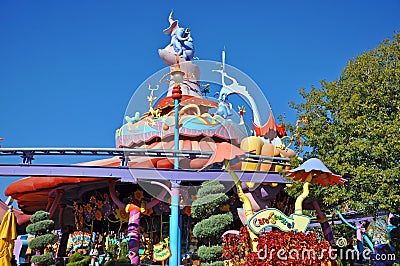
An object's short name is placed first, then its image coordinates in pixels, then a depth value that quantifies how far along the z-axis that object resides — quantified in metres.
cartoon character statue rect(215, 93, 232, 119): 15.17
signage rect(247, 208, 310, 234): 8.29
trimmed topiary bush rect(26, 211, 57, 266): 11.73
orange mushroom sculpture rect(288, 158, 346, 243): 8.80
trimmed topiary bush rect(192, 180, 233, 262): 9.25
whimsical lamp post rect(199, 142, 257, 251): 8.97
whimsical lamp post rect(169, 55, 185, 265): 10.86
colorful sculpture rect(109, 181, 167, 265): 12.30
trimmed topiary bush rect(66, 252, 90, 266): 11.81
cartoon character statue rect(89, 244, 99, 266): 13.48
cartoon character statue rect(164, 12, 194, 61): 18.34
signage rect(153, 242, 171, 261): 10.63
